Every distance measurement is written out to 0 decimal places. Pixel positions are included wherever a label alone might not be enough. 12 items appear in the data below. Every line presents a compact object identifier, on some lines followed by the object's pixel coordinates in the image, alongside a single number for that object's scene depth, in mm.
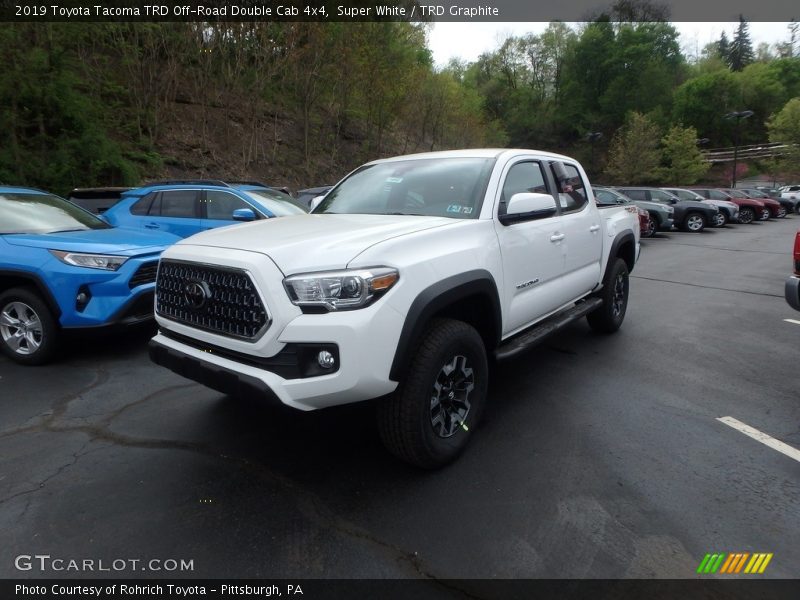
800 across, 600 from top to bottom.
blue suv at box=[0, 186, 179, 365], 4469
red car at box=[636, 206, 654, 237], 15896
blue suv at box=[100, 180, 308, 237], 7664
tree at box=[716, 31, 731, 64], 93681
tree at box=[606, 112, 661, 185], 41219
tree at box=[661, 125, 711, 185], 42656
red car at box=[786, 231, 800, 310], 4508
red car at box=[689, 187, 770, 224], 24641
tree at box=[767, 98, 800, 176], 43469
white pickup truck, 2530
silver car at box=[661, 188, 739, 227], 22031
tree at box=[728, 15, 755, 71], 91438
